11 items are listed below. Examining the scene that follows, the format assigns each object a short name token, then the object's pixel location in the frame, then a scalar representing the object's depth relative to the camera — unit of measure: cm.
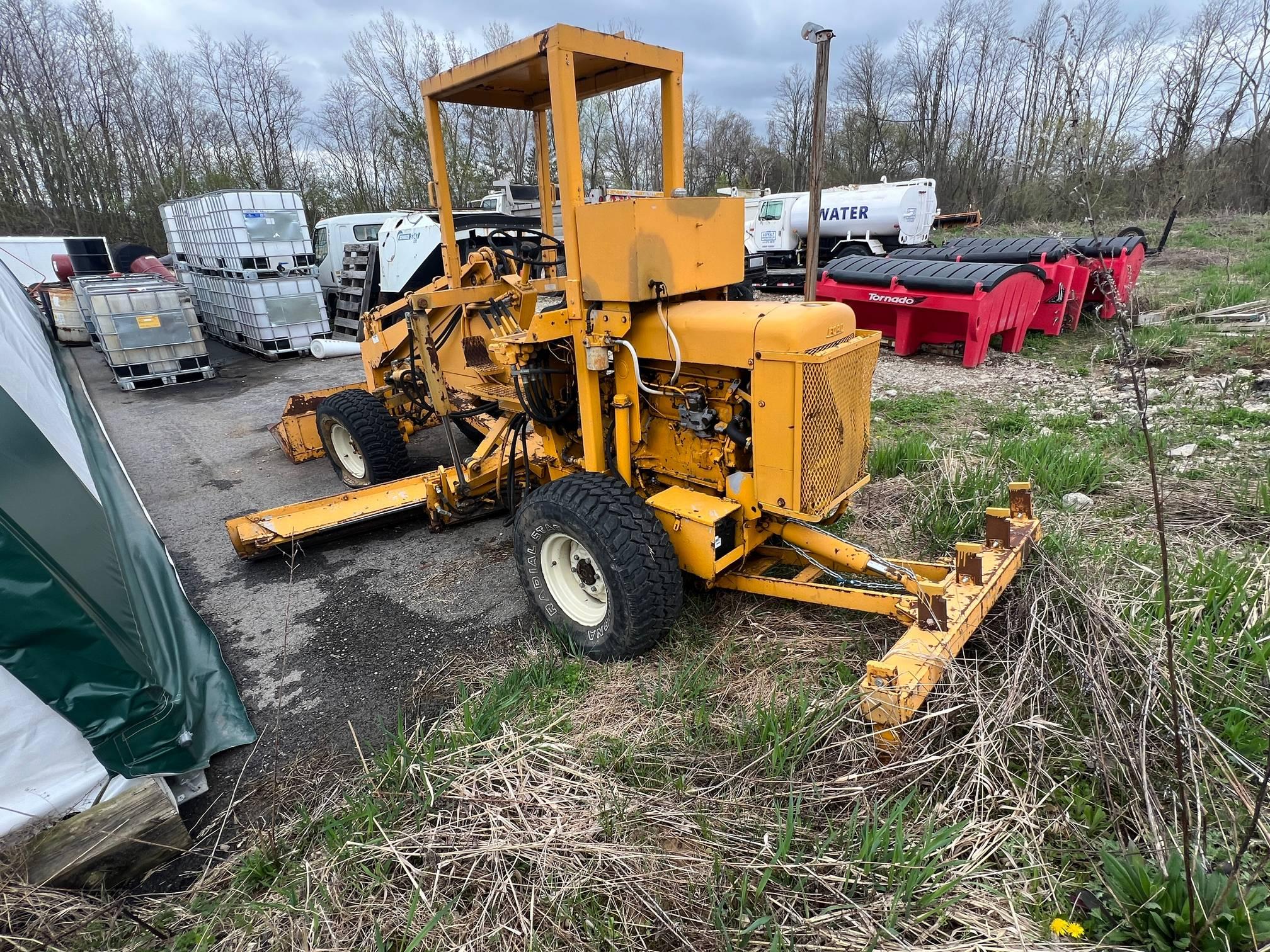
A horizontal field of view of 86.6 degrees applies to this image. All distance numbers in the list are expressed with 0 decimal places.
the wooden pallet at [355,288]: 1212
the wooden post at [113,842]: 223
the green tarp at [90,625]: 221
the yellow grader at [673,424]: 273
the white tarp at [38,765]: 218
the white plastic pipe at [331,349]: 687
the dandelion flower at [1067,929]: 172
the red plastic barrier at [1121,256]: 868
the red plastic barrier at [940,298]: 738
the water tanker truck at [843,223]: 1410
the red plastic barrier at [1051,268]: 855
